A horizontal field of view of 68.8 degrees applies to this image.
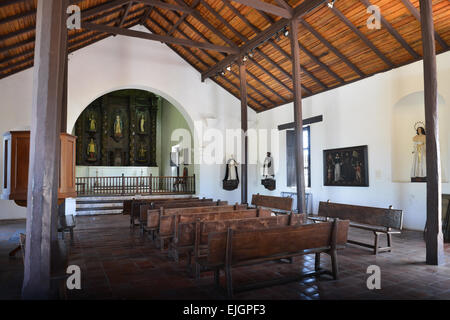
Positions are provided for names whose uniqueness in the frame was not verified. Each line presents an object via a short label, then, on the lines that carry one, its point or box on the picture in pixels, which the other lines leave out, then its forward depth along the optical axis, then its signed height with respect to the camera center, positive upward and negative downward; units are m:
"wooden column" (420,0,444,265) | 4.48 +0.40
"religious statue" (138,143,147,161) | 16.64 +1.31
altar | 15.45 +0.38
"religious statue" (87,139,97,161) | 15.53 +1.32
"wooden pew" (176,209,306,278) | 3.83 -0.62
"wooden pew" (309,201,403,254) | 5.12 -0.64
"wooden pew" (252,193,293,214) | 7.16 -0.55
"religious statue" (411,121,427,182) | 7.23 +0.49
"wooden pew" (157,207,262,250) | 4.60 -0.57
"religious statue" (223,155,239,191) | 11.84 +0.09
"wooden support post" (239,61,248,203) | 9.26 +1.49
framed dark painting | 8.38 +0.30
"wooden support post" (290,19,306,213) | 6.96 +1.42
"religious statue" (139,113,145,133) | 16.83 +2.76
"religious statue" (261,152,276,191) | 11.56 +0.14
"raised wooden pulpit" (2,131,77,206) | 4.11 +0.18
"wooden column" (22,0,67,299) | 2.78 +0.24
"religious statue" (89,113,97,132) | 15.68 +2.65
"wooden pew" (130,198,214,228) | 6.65 -0.51
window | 11.11 +0.69
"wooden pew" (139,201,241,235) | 5.22 -0.56
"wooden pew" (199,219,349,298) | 3.18 -0.71
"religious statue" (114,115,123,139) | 16.22 +2.55
